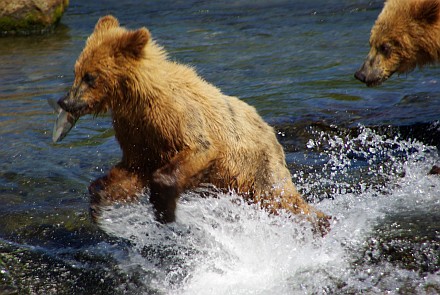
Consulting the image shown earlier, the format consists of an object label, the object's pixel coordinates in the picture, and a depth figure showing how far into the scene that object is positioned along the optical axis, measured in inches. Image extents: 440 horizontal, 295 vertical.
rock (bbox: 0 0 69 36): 1188.5
